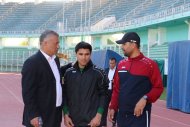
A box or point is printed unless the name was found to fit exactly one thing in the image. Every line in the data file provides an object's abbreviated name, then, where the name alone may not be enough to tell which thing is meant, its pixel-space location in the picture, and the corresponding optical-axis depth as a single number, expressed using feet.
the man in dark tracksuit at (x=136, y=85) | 12.35
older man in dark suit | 11.86
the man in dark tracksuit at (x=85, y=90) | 12.26
